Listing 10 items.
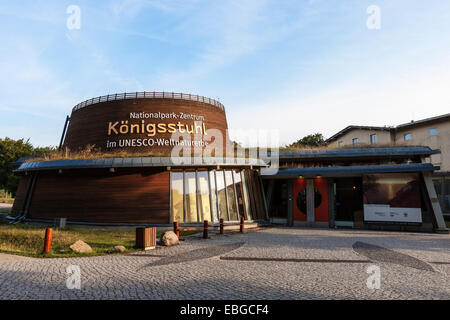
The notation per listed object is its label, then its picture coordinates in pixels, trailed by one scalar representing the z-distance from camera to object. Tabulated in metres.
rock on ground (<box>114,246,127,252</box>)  11.39
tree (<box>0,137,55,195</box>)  55.23
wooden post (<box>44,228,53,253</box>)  10.92
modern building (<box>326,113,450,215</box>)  29.31
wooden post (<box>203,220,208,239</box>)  14.71
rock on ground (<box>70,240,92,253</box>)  11.12
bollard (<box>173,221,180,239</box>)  14.49
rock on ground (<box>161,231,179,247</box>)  12.66
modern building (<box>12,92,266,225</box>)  17.77
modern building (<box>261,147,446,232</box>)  19.91
